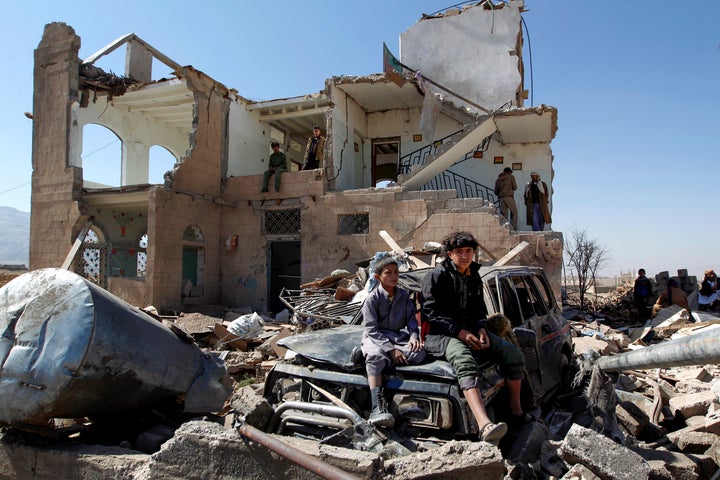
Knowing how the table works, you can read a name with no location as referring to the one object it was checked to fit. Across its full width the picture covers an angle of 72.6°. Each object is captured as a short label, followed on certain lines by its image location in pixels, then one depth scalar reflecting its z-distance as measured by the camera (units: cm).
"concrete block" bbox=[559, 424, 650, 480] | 296
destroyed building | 1251
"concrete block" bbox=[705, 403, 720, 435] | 455
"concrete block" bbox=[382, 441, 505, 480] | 254
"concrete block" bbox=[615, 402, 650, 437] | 486
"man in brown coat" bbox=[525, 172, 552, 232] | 1354
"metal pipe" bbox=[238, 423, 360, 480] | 254
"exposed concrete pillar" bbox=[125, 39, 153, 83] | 1480
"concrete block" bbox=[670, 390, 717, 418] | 542
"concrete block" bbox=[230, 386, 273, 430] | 333
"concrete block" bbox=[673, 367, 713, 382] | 742
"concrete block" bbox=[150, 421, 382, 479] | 288
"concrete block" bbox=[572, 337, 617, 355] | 822
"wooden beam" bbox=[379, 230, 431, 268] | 958
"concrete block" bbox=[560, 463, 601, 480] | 311
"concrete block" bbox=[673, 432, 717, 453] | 432
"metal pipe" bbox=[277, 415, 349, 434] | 328
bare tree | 1959
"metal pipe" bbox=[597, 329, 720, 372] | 241
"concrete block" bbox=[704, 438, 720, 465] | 402
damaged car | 323
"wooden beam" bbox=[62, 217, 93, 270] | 1266
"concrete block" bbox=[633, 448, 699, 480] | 341
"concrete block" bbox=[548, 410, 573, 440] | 450
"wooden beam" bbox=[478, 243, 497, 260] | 1042
